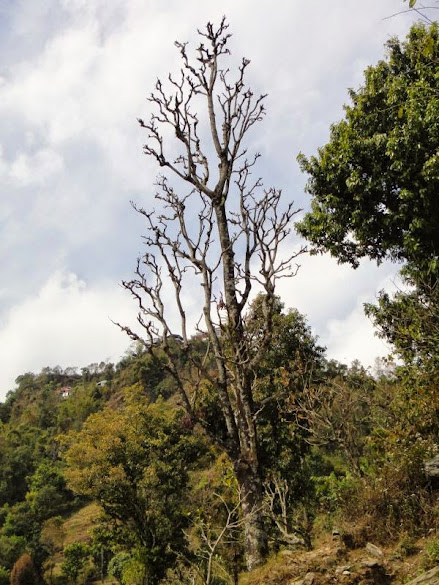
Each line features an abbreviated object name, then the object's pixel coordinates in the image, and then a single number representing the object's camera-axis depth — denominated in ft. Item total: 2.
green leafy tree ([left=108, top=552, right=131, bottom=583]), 81.46
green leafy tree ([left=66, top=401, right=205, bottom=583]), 55.83
